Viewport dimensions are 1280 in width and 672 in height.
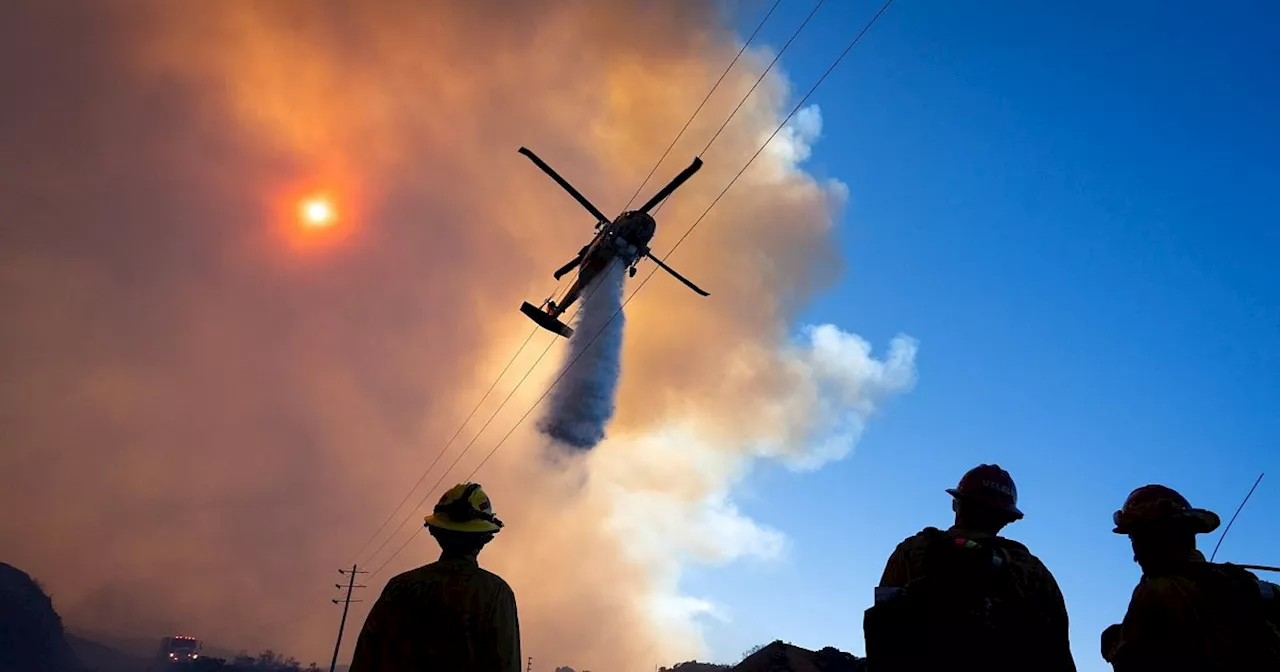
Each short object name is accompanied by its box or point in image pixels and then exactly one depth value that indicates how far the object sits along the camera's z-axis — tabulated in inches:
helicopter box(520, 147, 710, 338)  1593.3
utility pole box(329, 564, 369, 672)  2567.4
